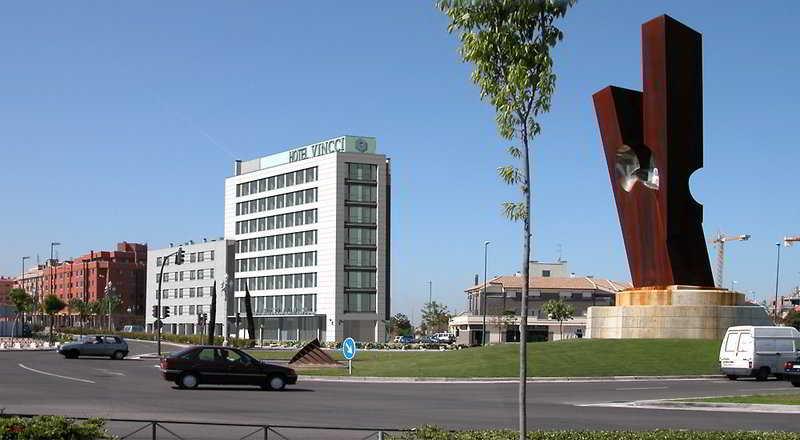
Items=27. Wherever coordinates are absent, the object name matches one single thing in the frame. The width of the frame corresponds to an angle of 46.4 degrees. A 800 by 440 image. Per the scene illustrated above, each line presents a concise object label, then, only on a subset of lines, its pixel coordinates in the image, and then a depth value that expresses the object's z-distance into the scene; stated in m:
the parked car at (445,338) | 118.31
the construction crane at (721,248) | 192.50
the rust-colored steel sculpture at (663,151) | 45.00
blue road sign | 39.70
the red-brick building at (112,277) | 196.50
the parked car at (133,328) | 151.39
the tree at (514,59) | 11.05
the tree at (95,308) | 180.25
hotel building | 120.63
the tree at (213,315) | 74.91
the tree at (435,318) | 172.88
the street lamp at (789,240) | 170.32
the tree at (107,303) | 166.27
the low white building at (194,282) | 141.00
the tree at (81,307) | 181.00
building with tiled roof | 130.12
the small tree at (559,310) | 127.94
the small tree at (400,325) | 172.76
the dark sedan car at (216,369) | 31.70
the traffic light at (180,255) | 59.69
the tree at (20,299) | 137.00
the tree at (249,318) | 97.00
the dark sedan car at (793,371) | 32.38
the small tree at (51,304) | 141.75
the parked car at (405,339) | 115.25
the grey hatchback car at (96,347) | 59.21
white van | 36.88
